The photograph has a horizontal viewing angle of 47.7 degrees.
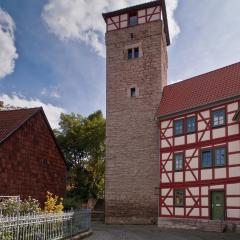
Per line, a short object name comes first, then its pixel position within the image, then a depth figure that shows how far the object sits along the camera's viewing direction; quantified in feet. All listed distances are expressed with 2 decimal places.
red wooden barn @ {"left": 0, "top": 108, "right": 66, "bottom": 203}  46.73
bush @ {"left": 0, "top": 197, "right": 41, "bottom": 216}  31.31
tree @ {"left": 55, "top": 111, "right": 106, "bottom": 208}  91.58
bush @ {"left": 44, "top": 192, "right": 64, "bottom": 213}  38.55
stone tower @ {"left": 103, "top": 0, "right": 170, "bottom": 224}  59.32
